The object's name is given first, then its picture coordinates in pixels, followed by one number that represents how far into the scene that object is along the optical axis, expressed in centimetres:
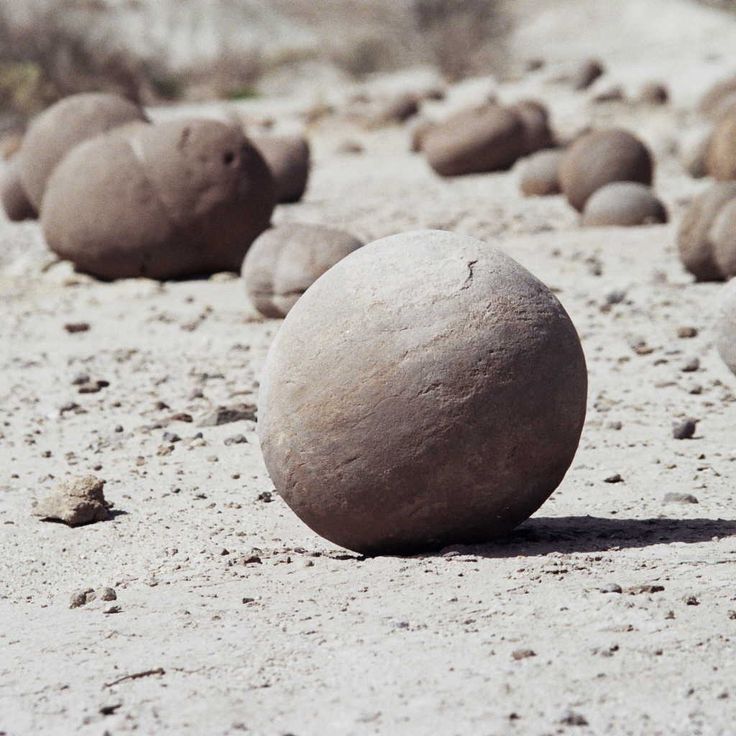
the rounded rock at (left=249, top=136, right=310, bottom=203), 1588
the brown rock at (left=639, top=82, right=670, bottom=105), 2327
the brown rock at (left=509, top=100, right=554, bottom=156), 1889
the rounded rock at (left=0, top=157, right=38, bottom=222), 1510
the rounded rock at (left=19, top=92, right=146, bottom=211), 1348
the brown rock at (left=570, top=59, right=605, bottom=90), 2580
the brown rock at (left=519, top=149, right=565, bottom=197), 1570
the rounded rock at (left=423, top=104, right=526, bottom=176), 1795
